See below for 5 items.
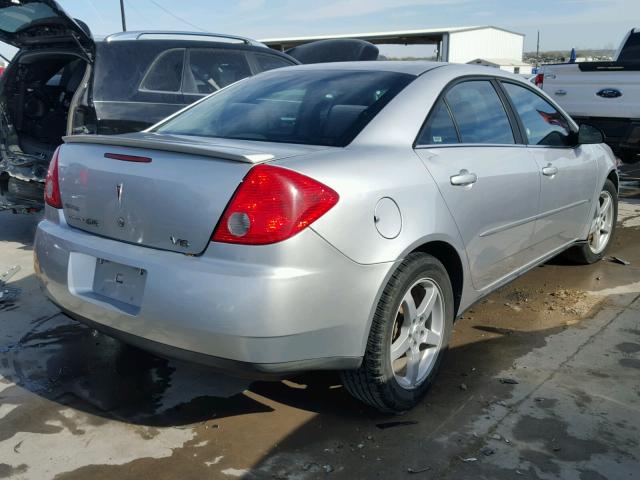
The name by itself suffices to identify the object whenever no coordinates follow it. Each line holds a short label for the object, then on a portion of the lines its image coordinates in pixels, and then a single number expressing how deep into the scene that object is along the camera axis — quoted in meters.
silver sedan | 2.31
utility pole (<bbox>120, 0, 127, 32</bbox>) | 33.41
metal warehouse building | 32.25
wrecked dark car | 5.07
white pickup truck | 7.95
